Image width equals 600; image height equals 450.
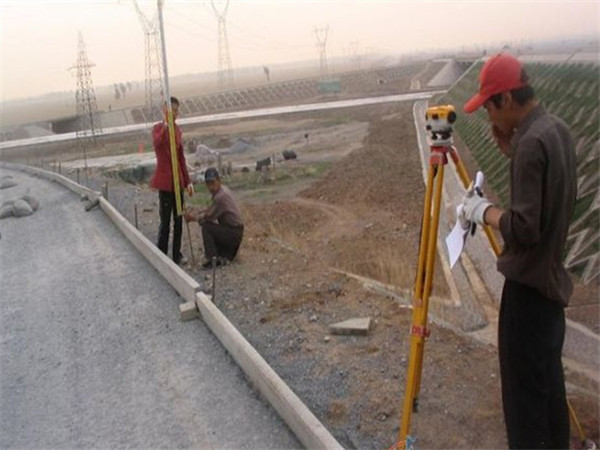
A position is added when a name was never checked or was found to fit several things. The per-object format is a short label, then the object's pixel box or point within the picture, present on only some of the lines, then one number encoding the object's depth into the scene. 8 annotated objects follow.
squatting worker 8.11
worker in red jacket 7.92
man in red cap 2.53
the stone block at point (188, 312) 6.51
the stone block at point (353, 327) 5.89
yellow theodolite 2.84
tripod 2.95
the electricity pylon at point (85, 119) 39.39
